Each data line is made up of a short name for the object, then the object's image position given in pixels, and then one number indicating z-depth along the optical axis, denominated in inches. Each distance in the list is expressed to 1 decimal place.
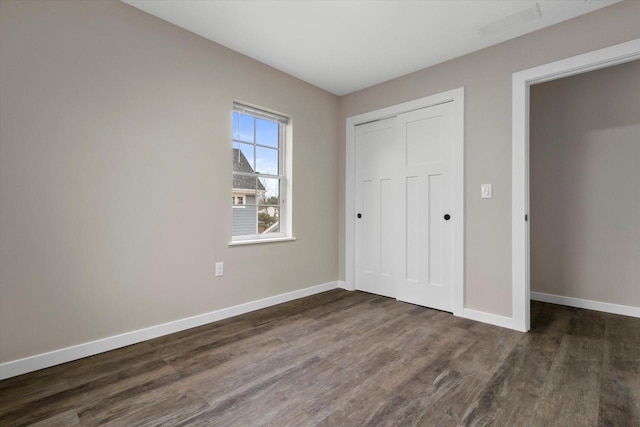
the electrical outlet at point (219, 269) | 108.7
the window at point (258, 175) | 119.5
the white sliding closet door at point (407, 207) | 120.0
